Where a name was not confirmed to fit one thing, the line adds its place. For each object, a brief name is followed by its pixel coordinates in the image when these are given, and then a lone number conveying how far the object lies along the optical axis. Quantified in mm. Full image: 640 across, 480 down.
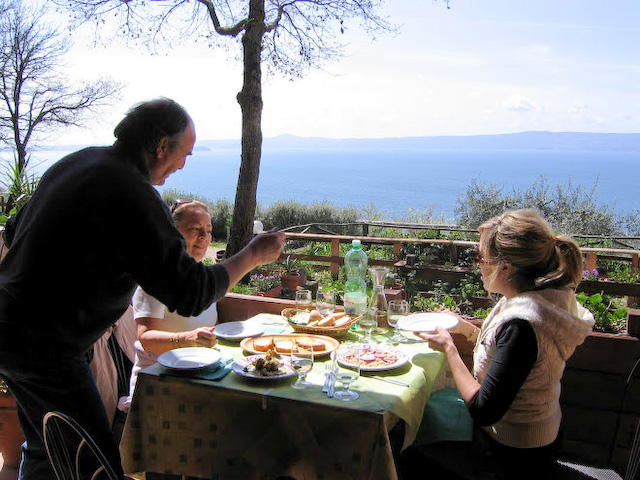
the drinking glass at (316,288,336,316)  2439
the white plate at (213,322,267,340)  2242
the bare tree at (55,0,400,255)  6676
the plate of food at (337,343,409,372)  1896
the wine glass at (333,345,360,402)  1662
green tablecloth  1572
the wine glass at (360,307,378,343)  2287
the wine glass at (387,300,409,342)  2283
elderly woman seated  2053
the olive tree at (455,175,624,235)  9703
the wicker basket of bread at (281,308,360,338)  2311
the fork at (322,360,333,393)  1721
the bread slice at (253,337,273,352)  2076
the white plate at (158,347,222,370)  1821
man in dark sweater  1437
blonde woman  1693
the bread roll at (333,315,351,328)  2348
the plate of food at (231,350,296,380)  1767
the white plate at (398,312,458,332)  2232
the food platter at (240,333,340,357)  2062
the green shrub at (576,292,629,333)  2916
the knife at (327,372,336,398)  1669
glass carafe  2475
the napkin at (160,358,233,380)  1791
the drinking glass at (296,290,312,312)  2568
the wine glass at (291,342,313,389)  1761
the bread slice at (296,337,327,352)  2092
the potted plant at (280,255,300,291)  5832
